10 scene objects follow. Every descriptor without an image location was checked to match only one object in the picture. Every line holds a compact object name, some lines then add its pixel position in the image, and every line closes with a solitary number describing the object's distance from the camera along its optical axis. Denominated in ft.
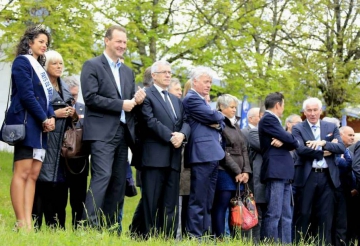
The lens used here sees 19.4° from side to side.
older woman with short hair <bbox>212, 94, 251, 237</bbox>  46.25
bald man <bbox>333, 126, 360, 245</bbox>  53.18
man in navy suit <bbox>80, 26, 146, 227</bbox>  38.01
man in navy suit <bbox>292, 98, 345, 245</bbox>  49.70
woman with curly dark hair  36.23
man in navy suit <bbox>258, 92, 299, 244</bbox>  47.19
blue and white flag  94.56
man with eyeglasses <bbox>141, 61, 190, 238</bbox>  40.60
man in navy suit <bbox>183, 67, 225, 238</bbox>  43.07
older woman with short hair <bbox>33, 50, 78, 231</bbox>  39.06
